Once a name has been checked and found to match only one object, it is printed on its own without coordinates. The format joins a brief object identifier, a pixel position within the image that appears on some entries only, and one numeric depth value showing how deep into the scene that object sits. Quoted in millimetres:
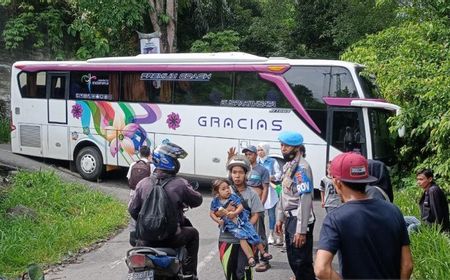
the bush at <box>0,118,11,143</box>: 17875
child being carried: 5137
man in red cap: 3104
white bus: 11289
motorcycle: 4590
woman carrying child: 5125
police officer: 5242
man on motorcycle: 4863
